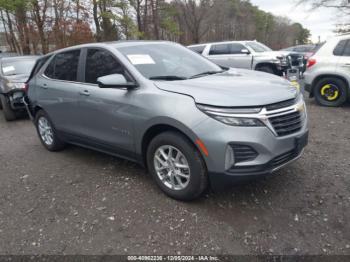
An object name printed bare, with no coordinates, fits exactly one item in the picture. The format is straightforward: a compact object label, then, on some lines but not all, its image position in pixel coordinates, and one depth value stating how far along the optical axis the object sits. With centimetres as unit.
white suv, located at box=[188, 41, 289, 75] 1020
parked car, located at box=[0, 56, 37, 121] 704
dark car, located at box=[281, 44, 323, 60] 1939
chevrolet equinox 252
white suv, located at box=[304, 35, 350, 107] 632
